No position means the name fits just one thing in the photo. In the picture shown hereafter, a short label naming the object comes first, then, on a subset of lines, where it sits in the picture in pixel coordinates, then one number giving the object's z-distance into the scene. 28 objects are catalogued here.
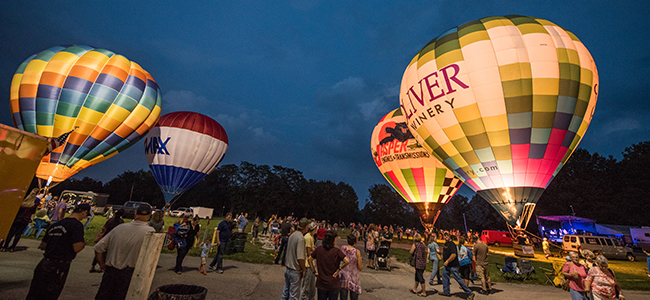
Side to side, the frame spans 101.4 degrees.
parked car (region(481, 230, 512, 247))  30.73
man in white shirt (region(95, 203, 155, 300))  3.27
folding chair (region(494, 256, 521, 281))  10.63
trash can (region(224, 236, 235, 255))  11.10
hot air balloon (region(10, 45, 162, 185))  14.22
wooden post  2.38
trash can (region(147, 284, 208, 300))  2.56
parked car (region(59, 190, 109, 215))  37.06
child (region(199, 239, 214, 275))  7.73
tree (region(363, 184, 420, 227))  74.25
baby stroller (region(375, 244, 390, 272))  11.63
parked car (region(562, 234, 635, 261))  20.42
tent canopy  32.56
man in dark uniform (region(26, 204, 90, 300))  3.55
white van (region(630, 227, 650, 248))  30.22
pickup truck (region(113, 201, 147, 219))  37.30
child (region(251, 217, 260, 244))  16.39
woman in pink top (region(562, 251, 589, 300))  5.43
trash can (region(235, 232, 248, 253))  11.80
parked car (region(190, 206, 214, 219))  43.49
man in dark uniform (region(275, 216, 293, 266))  10.14
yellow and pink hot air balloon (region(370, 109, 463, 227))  18.48
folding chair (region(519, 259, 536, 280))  10.79
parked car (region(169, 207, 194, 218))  41.64
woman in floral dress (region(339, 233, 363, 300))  4.96
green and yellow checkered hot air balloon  10.95
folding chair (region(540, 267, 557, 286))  10.24
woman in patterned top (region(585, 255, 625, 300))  4.75
